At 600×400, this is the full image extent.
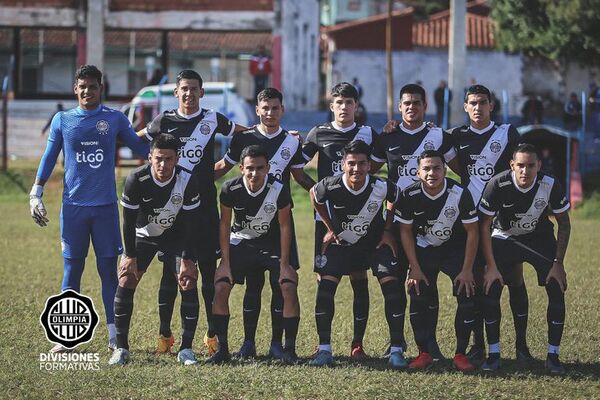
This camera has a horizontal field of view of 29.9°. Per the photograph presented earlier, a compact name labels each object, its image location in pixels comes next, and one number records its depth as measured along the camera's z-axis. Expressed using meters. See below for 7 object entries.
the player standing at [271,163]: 10.09
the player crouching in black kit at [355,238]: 9.74
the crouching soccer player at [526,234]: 9.76
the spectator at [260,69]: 33.66
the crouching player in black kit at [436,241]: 9.72
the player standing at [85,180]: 10.12
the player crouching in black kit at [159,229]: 9.63
